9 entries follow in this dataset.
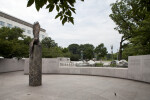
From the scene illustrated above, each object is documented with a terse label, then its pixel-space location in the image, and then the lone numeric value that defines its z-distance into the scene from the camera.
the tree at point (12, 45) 15.08
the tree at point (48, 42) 42.09
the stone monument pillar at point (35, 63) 7.92
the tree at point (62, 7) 1.82
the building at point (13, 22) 34.42
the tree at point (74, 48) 79.29
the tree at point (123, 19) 18.33
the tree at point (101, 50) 38.78
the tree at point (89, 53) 48.81
